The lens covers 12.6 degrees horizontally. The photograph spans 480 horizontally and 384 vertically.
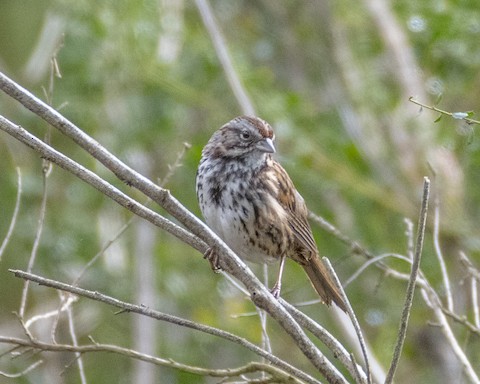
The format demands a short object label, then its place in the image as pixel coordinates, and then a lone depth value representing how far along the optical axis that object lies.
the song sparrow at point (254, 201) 9.12
